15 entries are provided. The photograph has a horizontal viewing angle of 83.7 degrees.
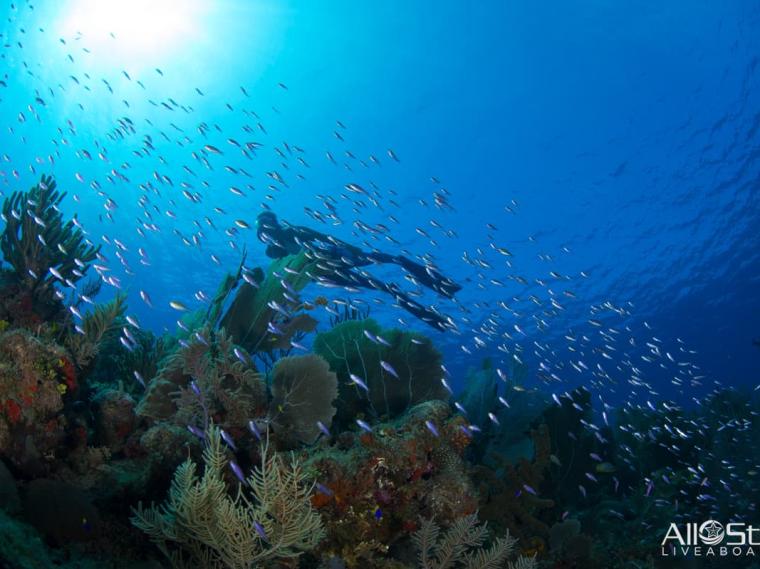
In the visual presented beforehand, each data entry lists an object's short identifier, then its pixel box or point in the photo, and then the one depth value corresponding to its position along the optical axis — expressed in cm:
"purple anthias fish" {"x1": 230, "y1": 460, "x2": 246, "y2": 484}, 366
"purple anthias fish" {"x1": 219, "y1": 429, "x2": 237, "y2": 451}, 425
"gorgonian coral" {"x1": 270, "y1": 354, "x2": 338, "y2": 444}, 542
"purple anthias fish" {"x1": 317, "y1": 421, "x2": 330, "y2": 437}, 501
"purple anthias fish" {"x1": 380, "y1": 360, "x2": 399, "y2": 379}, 591
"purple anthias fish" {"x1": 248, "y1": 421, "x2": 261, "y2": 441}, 440
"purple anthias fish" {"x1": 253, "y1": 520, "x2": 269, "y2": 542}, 289
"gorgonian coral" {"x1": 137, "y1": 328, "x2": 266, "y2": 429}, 498
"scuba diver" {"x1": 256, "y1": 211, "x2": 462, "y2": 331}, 1254
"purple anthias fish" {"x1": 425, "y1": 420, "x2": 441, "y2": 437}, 445
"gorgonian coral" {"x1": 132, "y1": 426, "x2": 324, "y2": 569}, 294
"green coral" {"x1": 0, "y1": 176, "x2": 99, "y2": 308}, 658
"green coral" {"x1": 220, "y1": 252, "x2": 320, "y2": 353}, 786
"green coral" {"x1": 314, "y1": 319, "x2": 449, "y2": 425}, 684
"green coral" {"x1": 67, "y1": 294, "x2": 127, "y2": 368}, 526
